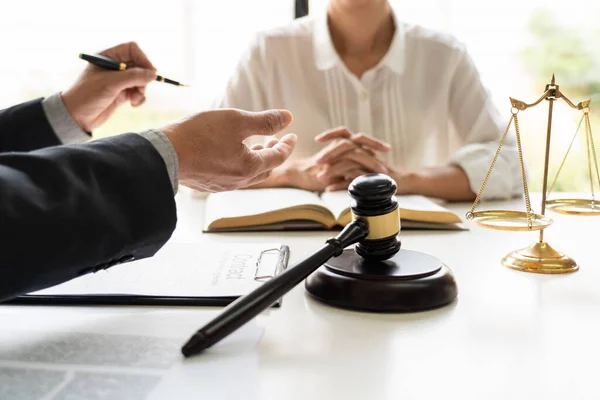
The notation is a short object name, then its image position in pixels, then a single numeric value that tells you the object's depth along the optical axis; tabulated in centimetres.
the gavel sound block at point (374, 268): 77
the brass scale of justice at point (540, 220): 92
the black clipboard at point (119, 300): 80
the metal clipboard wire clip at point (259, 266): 87
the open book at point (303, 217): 125
